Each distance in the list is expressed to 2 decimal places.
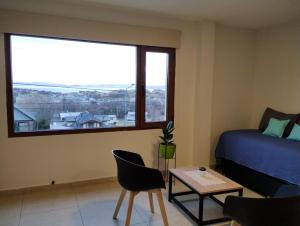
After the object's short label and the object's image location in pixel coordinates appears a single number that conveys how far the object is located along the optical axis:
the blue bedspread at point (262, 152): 2.81
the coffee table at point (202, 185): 2.38
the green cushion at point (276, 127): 3.54
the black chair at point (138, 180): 2.21
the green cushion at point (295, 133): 3.27
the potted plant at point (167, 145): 3.43
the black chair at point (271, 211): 1.50
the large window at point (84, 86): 3.08
